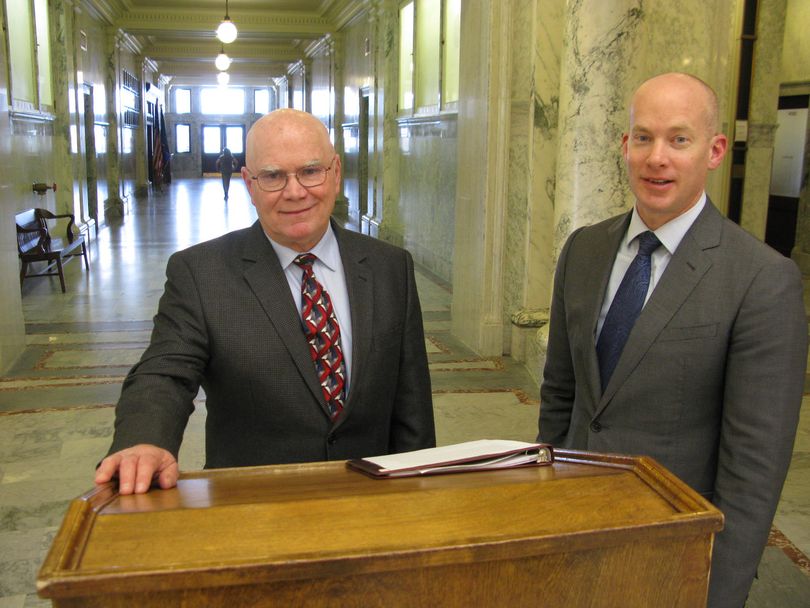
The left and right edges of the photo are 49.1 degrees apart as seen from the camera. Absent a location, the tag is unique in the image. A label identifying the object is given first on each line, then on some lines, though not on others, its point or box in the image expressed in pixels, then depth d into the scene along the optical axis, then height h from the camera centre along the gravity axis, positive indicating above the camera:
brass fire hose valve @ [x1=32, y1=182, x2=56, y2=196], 11.52 -0.45
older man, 2.10 -0.42
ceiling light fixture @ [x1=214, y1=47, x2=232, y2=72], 20.20 +2.13
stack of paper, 1.52 -0.53
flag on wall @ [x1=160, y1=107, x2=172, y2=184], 32.97 -0.03
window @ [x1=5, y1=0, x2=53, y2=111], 10.76 +1.29
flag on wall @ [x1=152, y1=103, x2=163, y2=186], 29.89 -0.03
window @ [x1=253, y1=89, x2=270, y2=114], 42.94 +2.60
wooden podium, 1.12 -0.52
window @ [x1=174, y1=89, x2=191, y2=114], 42.31 +2.61
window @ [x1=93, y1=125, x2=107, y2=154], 17.07 +0.32
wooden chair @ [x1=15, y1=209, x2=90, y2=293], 9.88 -1.04
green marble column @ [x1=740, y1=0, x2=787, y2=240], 9.32 +0.41
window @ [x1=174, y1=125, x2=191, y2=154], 41.97 +0.77
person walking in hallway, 25.92 -0.30
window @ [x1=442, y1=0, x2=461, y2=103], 10.80 +1.33
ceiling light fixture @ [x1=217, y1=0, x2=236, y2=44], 15.42 +2.16
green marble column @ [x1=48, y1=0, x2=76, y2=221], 13.38 +0.73
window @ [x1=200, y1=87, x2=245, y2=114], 42.62 +2.60
